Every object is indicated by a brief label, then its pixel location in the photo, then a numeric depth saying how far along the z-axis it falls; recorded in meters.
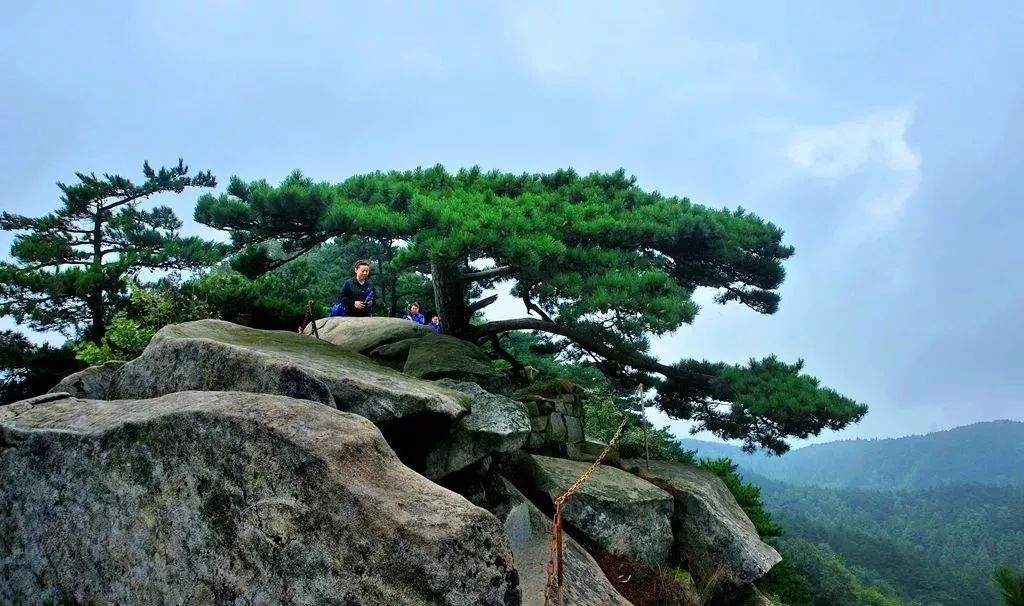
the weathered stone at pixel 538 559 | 6.87
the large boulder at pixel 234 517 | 4.54
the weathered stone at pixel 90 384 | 8.02
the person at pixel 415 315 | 16.33
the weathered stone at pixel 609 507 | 9.18
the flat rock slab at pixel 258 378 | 6.98
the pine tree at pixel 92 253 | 16.81
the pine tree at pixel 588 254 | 11.20
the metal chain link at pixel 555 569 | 4.54
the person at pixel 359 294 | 12.09
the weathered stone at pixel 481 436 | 7.81
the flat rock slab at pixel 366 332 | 11.70
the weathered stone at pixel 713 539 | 10.24
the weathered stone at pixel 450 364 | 10.05
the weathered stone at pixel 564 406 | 11.50
